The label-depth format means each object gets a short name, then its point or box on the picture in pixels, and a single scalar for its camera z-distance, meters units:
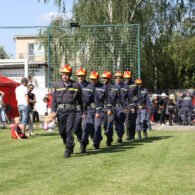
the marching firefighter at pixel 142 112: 15.97
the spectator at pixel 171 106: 27.50
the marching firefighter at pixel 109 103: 13.14
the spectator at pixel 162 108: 27.45
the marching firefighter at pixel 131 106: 14.66
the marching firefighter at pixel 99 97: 12.16
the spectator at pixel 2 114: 22.16
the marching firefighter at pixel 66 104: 10.42
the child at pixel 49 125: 20.48
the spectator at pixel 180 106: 28.14
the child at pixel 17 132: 16.12
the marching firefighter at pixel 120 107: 13.87
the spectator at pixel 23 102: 16.09
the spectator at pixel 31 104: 17.73
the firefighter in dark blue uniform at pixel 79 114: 11.44
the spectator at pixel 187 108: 27.02
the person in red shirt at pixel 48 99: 21.41
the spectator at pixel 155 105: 29.42
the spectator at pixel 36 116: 29.52
